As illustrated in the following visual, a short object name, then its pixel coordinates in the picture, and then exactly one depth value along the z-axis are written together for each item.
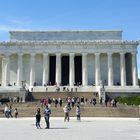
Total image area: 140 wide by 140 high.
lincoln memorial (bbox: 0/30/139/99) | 50.71
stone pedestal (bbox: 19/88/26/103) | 41.97
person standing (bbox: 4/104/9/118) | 27.02
